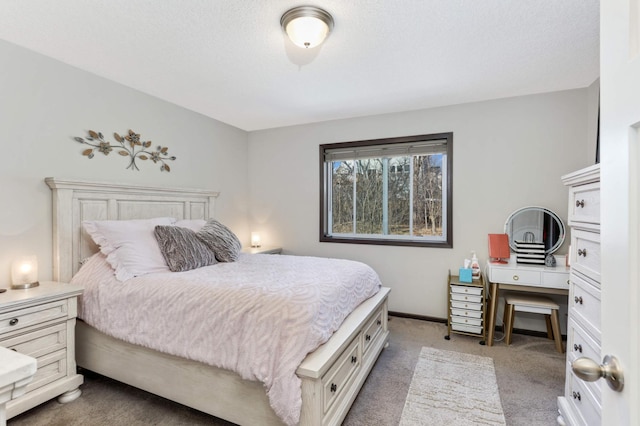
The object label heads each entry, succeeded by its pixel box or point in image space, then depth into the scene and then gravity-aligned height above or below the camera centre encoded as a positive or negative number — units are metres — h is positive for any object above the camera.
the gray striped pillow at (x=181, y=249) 2.42 -0.30
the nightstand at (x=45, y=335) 1.84 -0.77
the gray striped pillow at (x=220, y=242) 2.79 -0.27
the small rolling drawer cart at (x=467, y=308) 2.98 -0.92
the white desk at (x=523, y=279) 2.68 -0.59
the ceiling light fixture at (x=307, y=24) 1.79 +1.10
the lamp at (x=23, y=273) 2.13 -0.42
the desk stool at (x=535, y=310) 2.73 -0.87
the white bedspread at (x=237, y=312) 1.57 -0.59
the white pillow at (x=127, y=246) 2.26 -0.27
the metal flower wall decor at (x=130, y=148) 2.69 +0.59
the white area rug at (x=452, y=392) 1.90 -1.24
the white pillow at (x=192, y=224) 3.04 -0.13
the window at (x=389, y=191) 3.54 +0.25
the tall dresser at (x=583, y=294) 1.46 -0.42
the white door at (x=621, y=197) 0.56 +0.03
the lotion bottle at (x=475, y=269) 3.15 -0.58
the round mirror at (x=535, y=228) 3.03 -0.16
